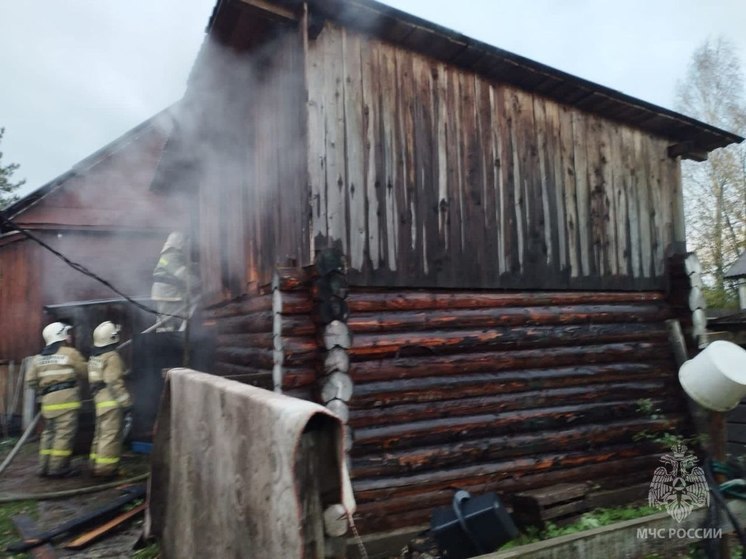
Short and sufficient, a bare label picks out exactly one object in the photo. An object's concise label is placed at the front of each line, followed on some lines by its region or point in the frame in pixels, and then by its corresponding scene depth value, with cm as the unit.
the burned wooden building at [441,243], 491
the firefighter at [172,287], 911
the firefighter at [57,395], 750
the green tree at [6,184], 3077
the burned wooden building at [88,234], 1180
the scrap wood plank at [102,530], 507
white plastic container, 332
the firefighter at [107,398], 721
